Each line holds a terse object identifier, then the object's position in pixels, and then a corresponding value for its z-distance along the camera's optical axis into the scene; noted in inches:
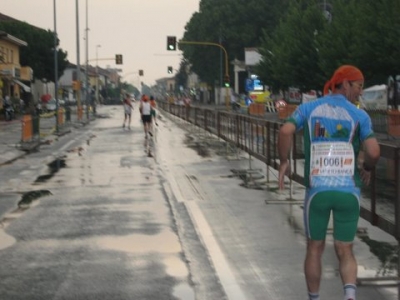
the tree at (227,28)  3690.9
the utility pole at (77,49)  2298.2
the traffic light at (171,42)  2143.0
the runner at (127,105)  1699.1
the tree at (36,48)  3666.3
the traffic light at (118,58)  3297.2
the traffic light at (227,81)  2550.2
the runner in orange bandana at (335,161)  230.7
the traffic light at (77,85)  2365.9
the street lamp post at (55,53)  1877.5
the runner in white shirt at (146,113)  1310.3
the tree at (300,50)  2358.5
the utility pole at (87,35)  3254.9
